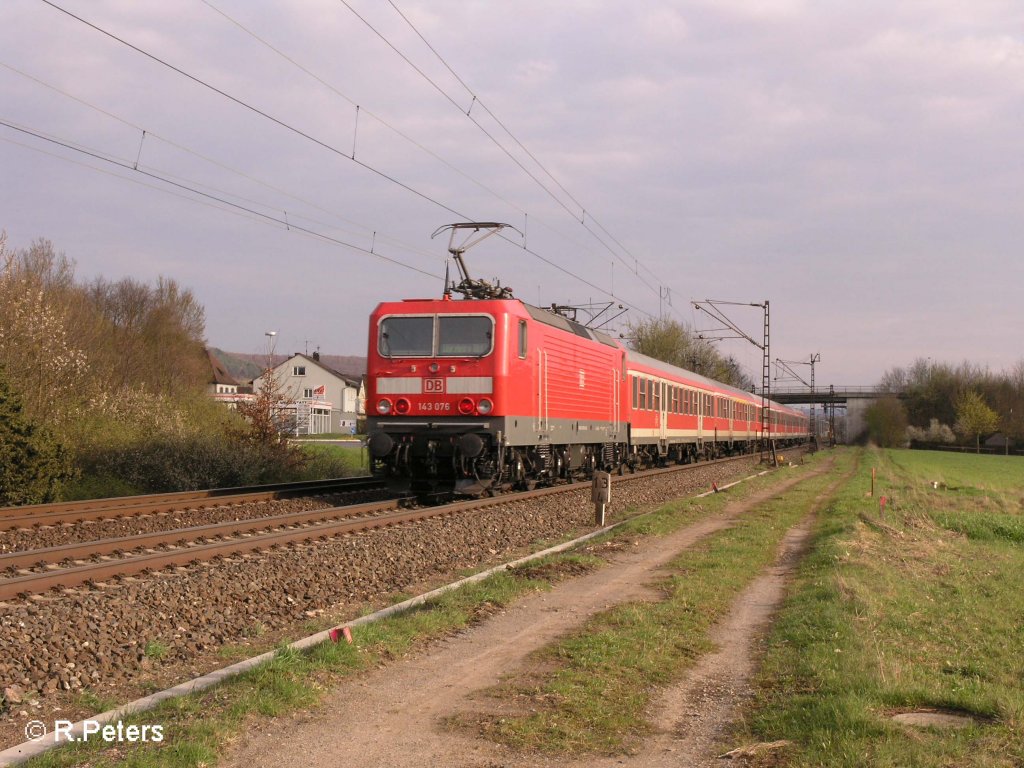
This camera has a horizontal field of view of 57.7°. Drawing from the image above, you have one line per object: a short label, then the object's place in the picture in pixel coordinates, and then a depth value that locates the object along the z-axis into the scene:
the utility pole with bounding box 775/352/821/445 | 72.56
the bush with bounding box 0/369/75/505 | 15.27
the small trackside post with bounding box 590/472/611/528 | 15.25
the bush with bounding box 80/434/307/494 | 19.94
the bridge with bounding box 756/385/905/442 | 103.88
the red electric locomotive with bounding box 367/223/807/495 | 16.06
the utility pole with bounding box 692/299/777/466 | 40.14
